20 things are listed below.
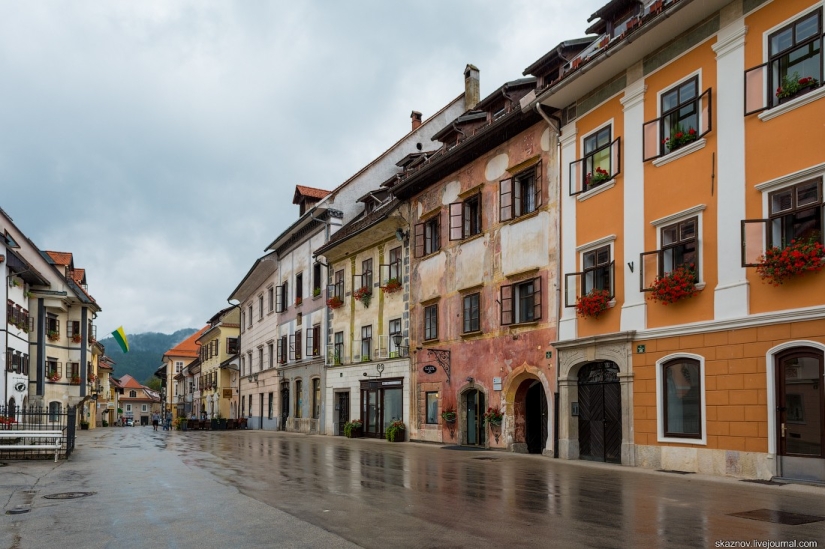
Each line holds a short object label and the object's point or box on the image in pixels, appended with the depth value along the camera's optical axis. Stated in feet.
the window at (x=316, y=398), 126.82
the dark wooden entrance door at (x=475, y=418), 81.61
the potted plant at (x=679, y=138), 54.70
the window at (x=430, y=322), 91.66
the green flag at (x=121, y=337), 201.77
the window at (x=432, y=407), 90.43
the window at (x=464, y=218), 85.85
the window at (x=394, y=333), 100.07
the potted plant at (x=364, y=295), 108.99
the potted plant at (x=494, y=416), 76.23
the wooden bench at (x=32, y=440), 63.33
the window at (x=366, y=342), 108.58
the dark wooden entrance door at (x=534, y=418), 74.74
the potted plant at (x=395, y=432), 94.79
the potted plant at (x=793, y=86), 45.85
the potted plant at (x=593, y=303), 61.72
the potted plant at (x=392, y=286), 100.20
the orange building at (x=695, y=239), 46.03
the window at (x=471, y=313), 82.84
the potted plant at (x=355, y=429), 107.96
